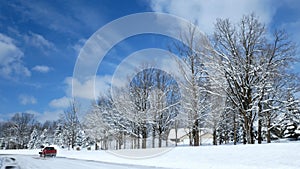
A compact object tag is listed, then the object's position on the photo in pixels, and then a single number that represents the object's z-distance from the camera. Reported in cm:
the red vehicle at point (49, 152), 3703
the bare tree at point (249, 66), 1983
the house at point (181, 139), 7884
